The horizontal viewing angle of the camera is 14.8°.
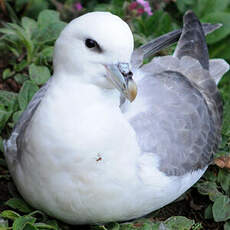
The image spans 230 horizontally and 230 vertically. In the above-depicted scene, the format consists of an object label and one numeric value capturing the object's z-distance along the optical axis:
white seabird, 3.61
